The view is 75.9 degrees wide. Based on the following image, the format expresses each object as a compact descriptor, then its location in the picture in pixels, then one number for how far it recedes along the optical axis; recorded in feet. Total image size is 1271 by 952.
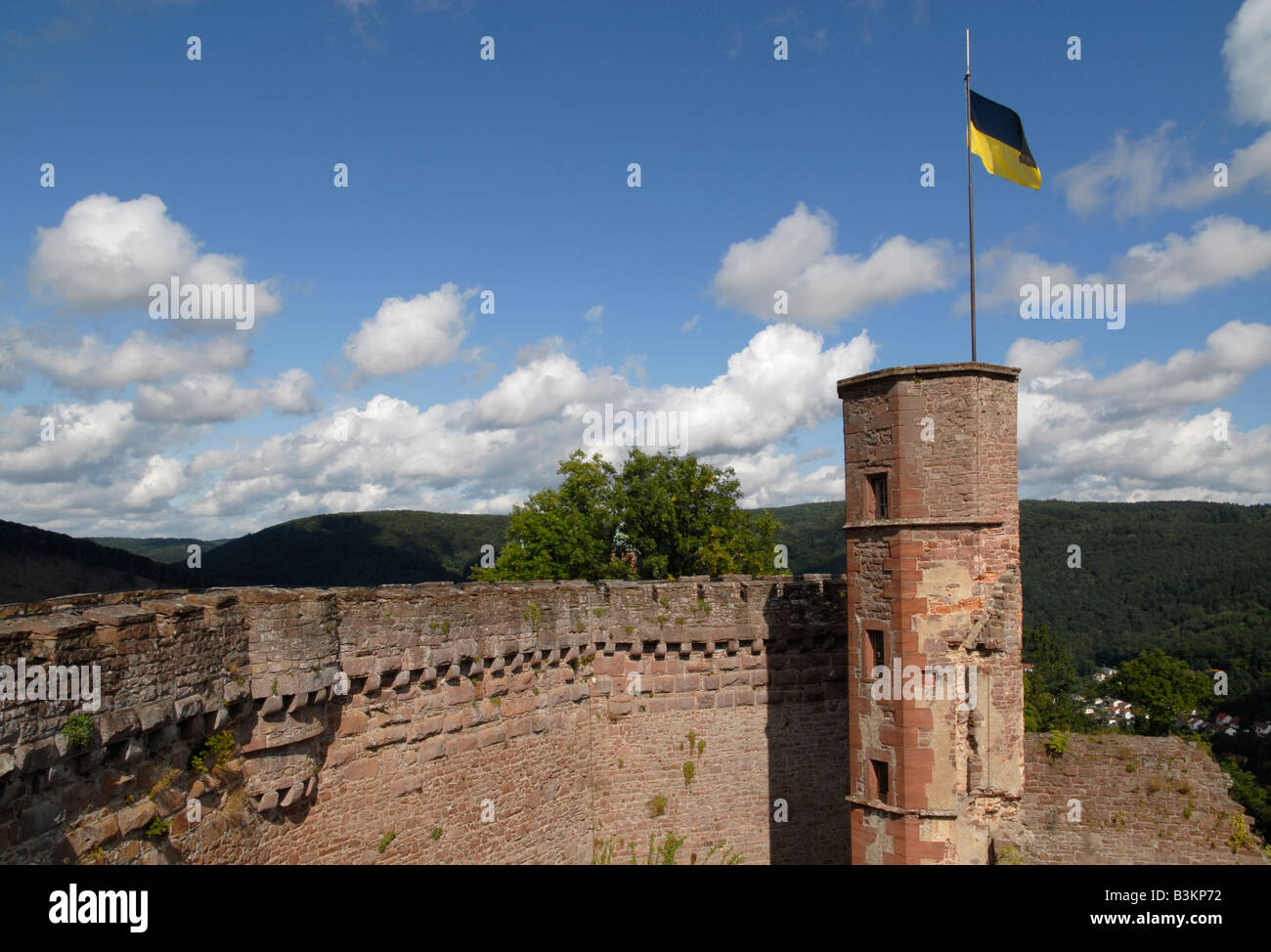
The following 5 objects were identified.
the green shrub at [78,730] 26.27
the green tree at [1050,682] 189.37
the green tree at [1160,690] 176.35
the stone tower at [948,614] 45.03
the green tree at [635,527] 109.50
